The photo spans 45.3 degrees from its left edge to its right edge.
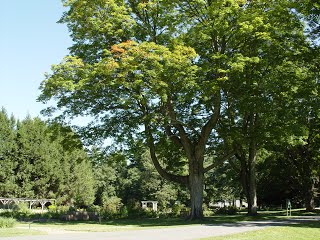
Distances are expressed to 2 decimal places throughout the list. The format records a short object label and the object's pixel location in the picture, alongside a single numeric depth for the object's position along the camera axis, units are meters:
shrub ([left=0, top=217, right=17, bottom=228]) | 18.41
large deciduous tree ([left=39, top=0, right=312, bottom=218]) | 22.28
